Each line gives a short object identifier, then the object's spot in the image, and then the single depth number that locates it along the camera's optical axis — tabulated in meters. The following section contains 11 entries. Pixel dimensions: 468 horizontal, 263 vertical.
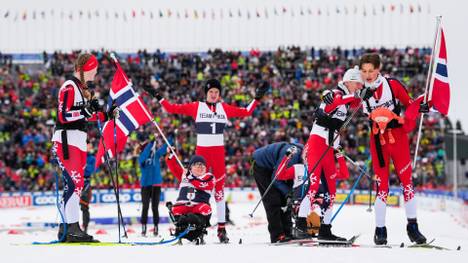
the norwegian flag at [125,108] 22.12
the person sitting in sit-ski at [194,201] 20.53
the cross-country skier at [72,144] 18.53
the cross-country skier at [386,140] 17.83
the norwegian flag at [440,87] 18.72
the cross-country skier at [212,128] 22.69
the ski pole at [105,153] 18.87
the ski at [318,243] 17.91
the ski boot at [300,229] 19.49
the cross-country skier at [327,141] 19.08
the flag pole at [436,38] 18.98
